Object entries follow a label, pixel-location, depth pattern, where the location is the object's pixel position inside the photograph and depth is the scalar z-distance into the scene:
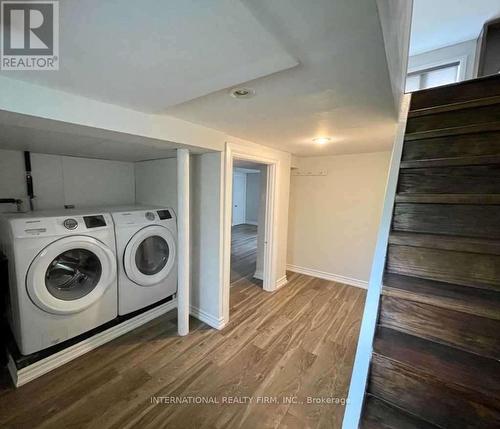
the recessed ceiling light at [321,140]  2.30
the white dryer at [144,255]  2.22
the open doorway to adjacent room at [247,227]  3.65
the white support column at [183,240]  2.07
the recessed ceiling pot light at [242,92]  1.17
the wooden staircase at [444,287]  0.79
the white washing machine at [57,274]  1.64
